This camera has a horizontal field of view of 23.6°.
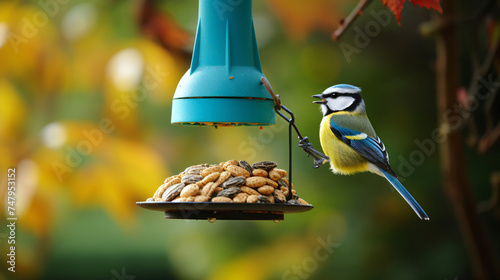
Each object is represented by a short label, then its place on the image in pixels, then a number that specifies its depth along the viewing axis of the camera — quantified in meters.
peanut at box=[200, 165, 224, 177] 5.23
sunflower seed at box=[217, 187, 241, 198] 4.90
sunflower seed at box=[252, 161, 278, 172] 5.40
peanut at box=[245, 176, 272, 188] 5.07
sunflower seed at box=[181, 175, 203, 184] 5.14
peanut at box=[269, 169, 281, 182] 5.32
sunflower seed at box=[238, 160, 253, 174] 5.31
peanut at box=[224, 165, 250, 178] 5.17
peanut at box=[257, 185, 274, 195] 5.02
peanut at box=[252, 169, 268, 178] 5.26
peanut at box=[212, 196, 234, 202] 4.81
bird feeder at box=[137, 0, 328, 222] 4.91
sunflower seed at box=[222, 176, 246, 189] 5.01
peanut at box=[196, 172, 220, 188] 5.05
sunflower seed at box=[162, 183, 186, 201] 5.00
